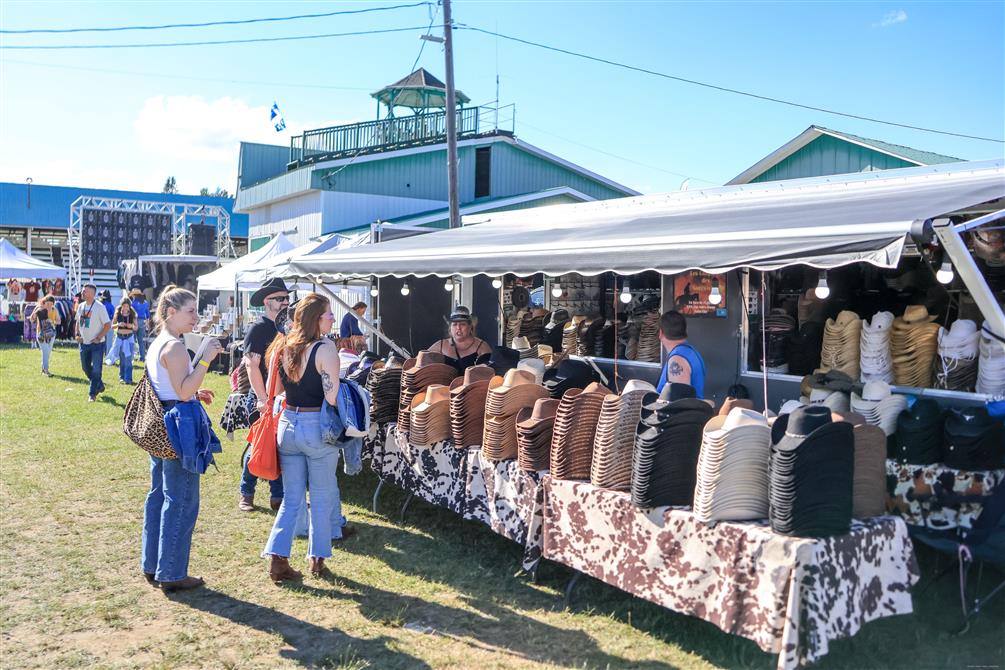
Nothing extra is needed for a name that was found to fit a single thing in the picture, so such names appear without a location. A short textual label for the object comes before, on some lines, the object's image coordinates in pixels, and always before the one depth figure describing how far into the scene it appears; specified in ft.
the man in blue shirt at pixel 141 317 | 57.93
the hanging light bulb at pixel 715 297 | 17.52
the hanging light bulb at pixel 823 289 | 13.69
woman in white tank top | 15.10
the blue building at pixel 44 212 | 115.75
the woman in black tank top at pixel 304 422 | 15.56
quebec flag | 83.56
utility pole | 43.27
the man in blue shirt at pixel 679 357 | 16.51
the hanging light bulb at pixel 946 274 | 13.58
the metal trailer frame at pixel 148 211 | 85.92
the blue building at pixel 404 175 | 71.92
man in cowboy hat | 19.04
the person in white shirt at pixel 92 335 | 39.78
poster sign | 21.95
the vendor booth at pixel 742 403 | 11.78
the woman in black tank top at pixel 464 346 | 24.58
